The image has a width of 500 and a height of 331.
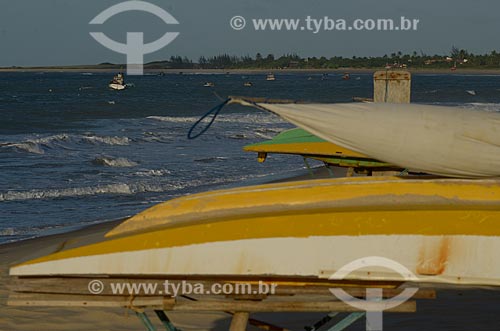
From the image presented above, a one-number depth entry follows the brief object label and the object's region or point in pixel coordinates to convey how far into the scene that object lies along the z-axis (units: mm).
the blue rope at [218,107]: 9883
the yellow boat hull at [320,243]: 9484
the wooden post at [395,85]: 20094
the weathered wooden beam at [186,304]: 9453
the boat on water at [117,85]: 166550
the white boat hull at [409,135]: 9937
